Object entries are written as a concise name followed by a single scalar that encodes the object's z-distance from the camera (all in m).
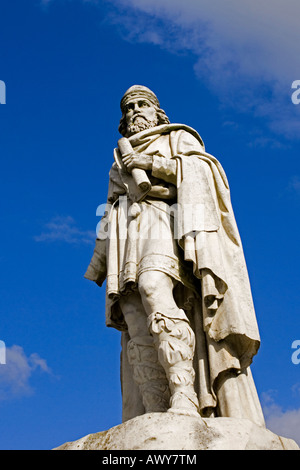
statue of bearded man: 6.68
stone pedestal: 5.37
